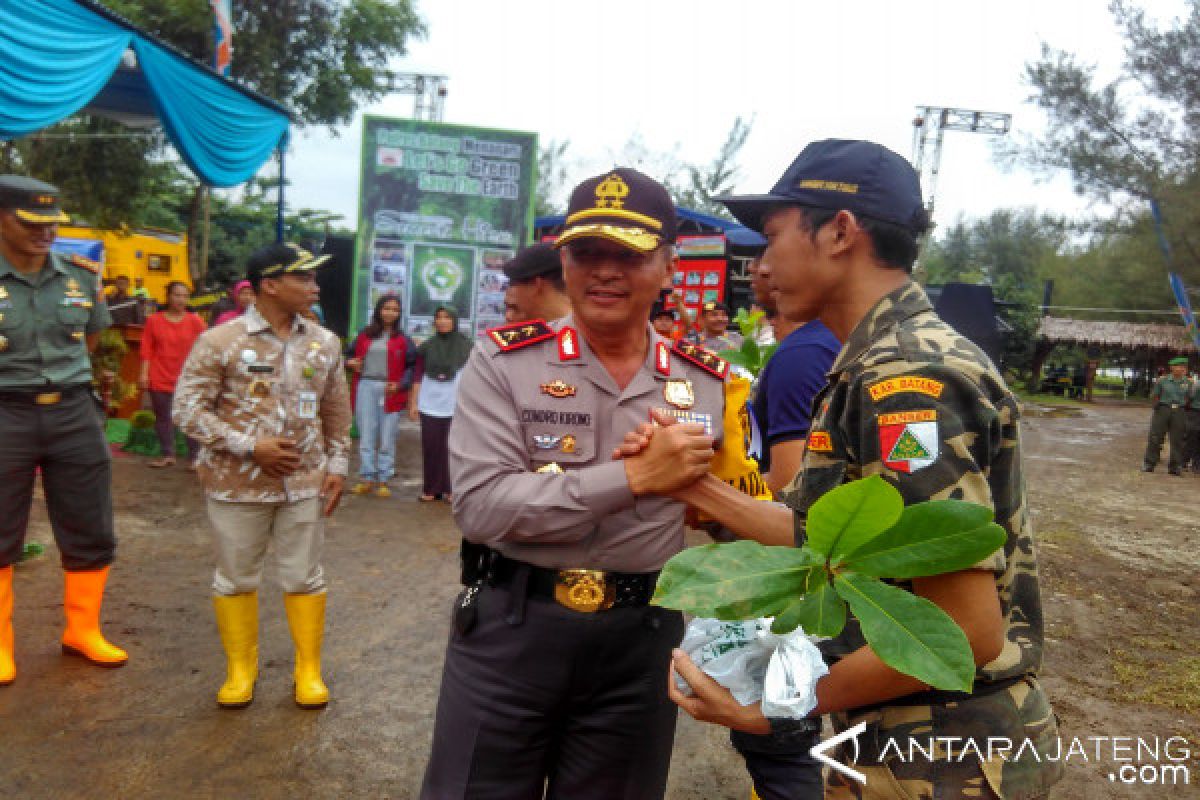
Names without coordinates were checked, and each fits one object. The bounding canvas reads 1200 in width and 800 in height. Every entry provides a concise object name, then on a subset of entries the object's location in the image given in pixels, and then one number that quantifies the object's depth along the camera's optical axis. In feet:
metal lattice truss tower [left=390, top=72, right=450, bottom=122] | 54.03
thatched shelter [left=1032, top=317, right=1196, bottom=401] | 105.40
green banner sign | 32.91
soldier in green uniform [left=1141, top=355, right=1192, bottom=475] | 45.73
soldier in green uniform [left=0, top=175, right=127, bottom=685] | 11.14
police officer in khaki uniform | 5.84
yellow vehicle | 61.46
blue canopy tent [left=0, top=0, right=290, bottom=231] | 14.34
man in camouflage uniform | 3.91
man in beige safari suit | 10.81
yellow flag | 6.68
